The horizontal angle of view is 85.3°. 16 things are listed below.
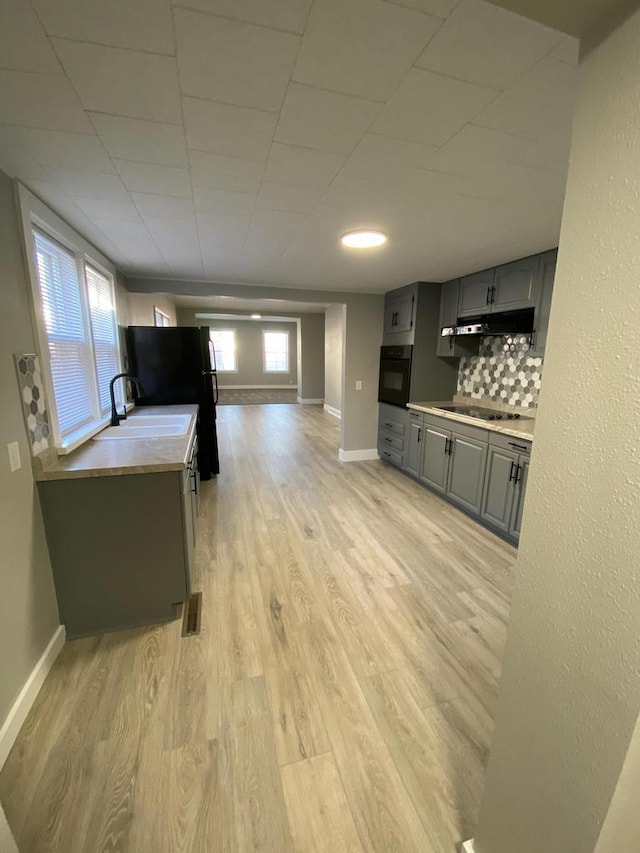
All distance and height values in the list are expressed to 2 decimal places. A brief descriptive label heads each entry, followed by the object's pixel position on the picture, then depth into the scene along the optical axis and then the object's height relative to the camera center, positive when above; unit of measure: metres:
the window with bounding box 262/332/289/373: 11.55 +0.20
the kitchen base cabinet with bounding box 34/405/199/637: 1.79 -0.95
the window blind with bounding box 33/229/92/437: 1.96 +0.14
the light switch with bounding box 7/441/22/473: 1.50 -0.44
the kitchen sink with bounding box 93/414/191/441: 2.52 -0.56
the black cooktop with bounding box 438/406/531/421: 3.25 -0.53
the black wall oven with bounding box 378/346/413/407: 4.24 -0.20
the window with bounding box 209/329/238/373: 11.27 +0.23
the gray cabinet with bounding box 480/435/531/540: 2.74 -1.01
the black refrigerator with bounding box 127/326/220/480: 3.67 -0.10
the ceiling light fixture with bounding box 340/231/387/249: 2.36 +0.82
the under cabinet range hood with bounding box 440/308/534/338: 2.89 +0.32
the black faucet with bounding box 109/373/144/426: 2.67 -0.48
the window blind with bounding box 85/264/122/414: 2.75 +0.22
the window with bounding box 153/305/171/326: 5.05 +0.60
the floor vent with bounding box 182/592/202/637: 1.96 -1.52
